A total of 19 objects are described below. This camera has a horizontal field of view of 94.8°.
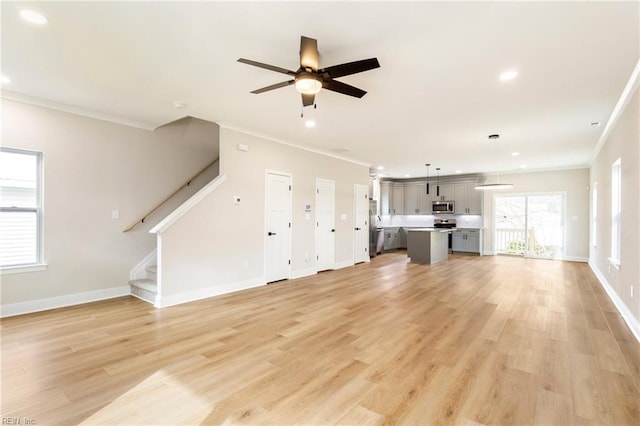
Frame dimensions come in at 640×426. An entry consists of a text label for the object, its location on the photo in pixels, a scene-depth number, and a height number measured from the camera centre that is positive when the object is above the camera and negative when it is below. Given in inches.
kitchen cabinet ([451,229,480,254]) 403.2 -39.1
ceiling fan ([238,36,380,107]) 91.7 +46.1
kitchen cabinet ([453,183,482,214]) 402.3 +19.0
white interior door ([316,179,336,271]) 265.3 -11.2
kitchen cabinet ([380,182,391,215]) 448.8 +23.8
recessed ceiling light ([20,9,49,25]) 88.1 +59.6
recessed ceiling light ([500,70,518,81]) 120.2 +57.5
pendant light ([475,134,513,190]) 217.5 +52.4
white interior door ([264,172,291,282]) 221.6 -11.6
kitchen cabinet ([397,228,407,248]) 462.7 -39.2
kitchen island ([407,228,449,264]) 316.5 -36.9
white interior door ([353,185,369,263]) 313.3 -12.8
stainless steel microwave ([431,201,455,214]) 419.8 +7.9
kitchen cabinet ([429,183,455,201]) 423.8 +29.5
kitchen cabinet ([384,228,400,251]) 432.5 -40.0
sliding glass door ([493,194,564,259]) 357.4 -15.6
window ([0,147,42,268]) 149.9 +1.4
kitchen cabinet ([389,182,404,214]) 466.6 +21.9
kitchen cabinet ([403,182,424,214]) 456.8 +22.3
